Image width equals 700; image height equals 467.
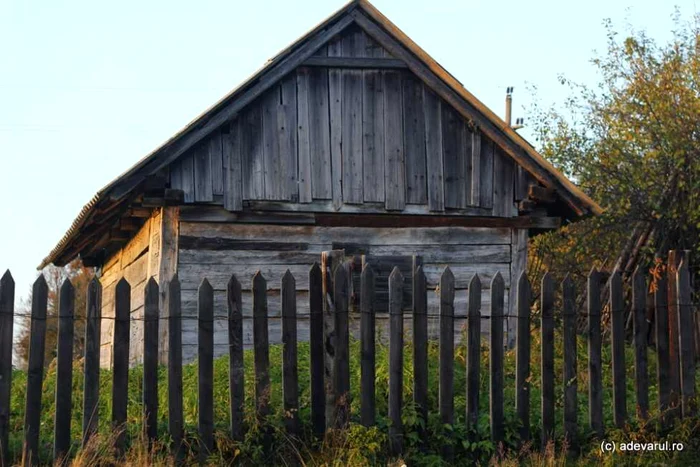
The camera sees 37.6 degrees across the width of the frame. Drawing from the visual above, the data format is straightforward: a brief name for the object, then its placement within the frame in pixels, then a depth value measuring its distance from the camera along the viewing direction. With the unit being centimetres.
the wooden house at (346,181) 1255
